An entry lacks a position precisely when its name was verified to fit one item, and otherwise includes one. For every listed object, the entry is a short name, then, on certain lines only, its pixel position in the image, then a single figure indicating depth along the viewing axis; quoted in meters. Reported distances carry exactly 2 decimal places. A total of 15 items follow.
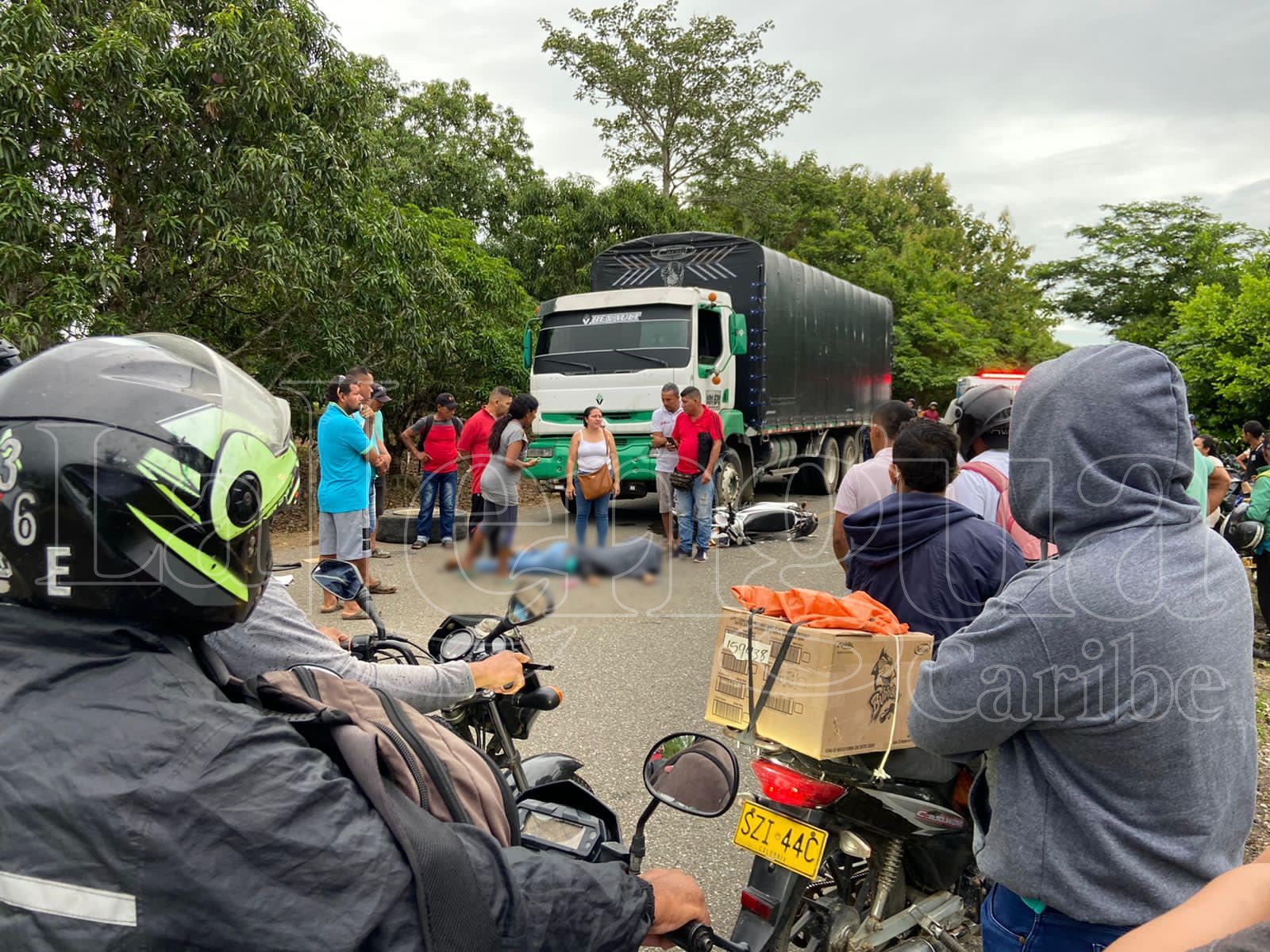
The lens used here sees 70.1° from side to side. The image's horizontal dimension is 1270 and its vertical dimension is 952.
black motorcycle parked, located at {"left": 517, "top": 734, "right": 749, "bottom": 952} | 1.54
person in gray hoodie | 1.63
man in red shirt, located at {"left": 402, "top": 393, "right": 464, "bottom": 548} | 8.96
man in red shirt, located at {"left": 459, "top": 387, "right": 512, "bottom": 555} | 8.57
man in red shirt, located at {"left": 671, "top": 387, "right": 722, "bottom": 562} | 8.43
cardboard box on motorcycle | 2.22
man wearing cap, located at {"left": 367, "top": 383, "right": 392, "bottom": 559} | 8.75
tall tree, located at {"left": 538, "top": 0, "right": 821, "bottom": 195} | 22.92
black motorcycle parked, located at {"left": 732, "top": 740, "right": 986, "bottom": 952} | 2.43
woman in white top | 5.79
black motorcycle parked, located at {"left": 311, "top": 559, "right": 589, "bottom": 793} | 2.50
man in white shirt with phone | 8.86
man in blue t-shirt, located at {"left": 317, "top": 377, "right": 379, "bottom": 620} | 6.68
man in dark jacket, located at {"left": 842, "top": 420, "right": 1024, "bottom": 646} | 2.97
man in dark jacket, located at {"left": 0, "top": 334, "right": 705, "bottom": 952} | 1.01
